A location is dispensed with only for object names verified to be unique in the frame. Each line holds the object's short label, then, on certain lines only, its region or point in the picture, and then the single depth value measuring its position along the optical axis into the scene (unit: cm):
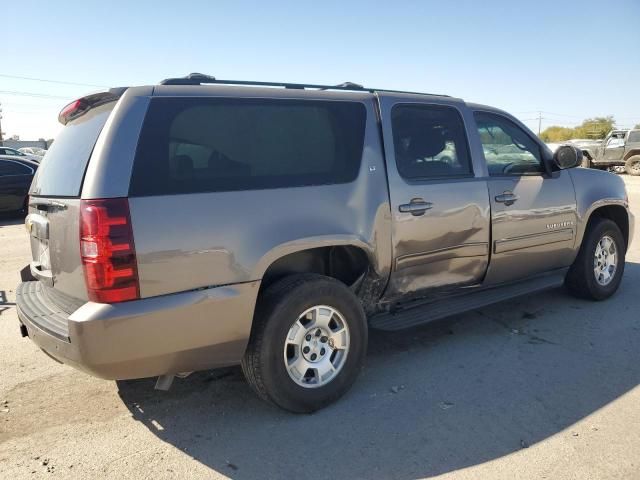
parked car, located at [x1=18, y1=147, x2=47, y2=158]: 4195
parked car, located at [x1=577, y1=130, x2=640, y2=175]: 2234
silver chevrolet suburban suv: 268
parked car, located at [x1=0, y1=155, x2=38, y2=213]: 1204
